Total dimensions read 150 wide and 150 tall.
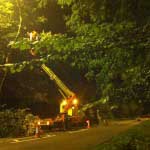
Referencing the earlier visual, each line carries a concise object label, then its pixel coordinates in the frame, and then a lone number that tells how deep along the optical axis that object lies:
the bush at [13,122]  25.56
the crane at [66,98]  31.84
